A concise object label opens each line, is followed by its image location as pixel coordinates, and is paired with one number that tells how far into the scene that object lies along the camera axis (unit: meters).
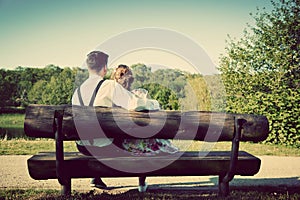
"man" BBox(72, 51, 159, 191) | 3.86
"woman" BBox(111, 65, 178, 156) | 3.92
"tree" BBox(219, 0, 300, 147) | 11.54
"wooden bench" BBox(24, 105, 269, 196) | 3.36
